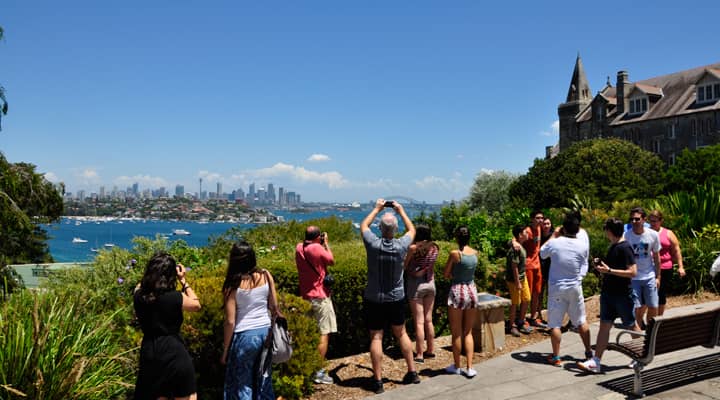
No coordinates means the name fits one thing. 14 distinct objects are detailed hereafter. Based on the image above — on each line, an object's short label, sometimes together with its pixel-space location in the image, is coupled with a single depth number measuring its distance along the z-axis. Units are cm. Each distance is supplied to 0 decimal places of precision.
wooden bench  536
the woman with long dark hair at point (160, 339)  412
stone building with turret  4512
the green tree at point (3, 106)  787
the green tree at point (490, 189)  6475
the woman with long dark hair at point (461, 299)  620
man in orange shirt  820
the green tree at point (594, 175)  3441
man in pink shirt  621
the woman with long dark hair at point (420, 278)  651
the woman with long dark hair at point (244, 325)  466
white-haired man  562
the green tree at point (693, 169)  2506
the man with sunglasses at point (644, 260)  718
